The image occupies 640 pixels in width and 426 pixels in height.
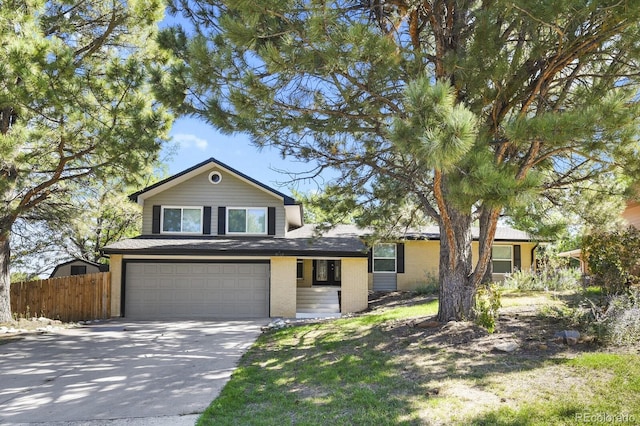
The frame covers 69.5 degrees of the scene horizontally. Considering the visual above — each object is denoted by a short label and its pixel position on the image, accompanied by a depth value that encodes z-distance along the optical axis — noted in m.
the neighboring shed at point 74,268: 22.11
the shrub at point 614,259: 9.82
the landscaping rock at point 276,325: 12.63
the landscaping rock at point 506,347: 7.15
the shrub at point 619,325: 6.84
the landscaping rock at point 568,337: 7.21
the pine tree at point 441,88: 5.64
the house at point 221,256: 15.84
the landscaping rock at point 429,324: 8.91
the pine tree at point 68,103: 10.20
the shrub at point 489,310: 8.23
